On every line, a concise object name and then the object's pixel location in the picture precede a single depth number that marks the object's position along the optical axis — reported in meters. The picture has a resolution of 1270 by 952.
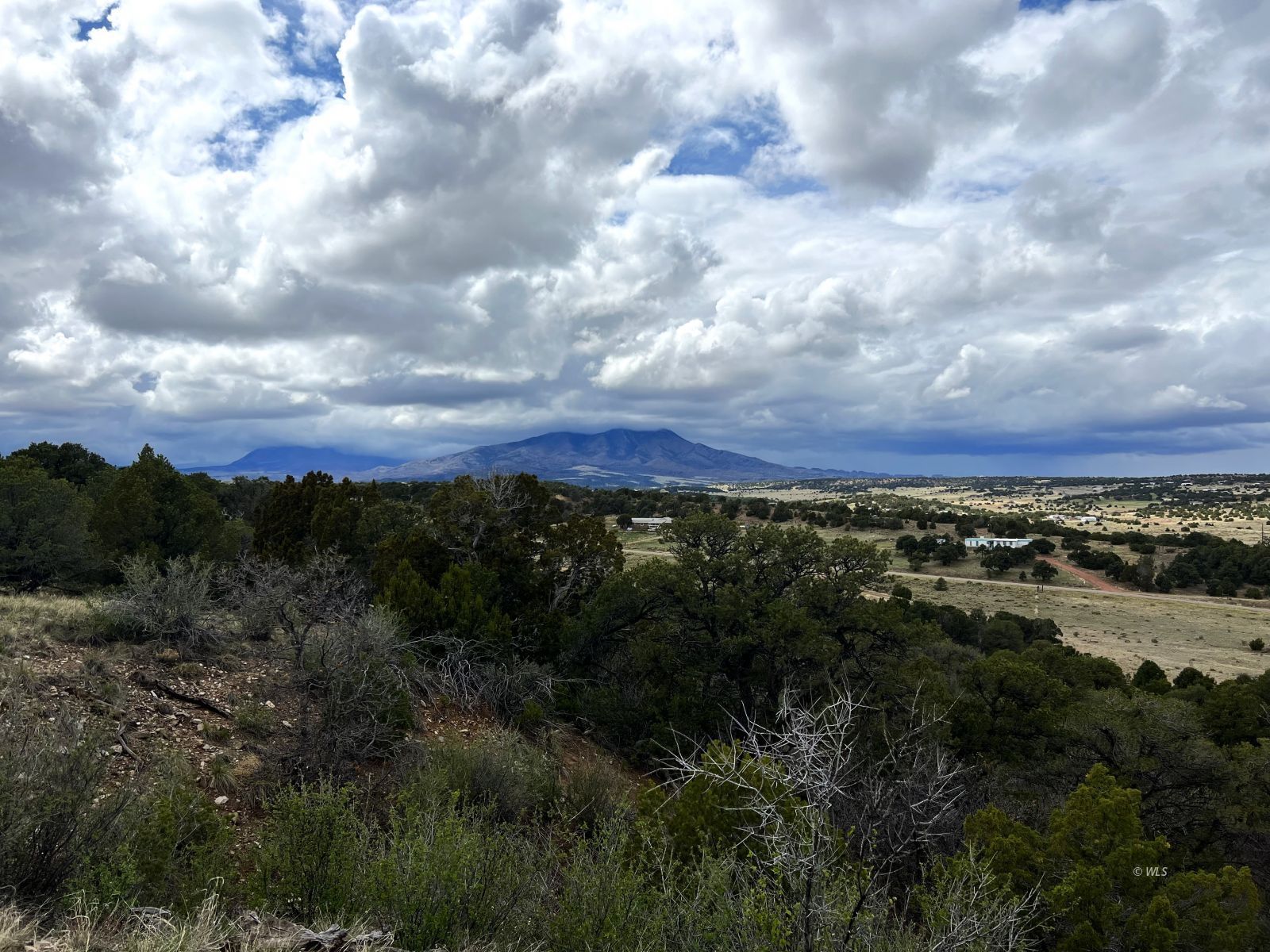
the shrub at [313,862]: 6.23
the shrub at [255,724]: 11.38
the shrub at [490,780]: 9.55
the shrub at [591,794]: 11.45
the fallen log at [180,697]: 11.84
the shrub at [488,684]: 15.88
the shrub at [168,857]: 5.81
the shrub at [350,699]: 10.26
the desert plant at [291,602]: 12.06
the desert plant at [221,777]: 9.81
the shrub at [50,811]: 5.77
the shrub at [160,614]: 13.78
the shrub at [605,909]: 5.83
